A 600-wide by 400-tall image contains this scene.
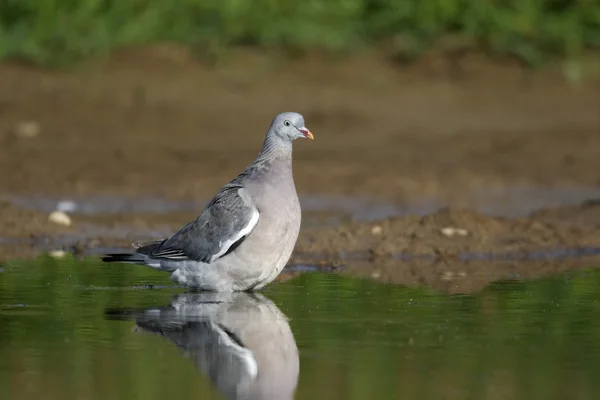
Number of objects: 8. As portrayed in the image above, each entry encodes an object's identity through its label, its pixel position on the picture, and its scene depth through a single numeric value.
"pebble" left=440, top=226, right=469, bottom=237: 11.18
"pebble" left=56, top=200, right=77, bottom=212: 13.62
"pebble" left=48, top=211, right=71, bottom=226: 12.16
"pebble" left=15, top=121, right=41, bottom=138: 15.86
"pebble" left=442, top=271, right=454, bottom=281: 9.51
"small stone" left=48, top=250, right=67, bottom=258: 10.80
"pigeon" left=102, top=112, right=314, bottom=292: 8.82
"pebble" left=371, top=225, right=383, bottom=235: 11.28
